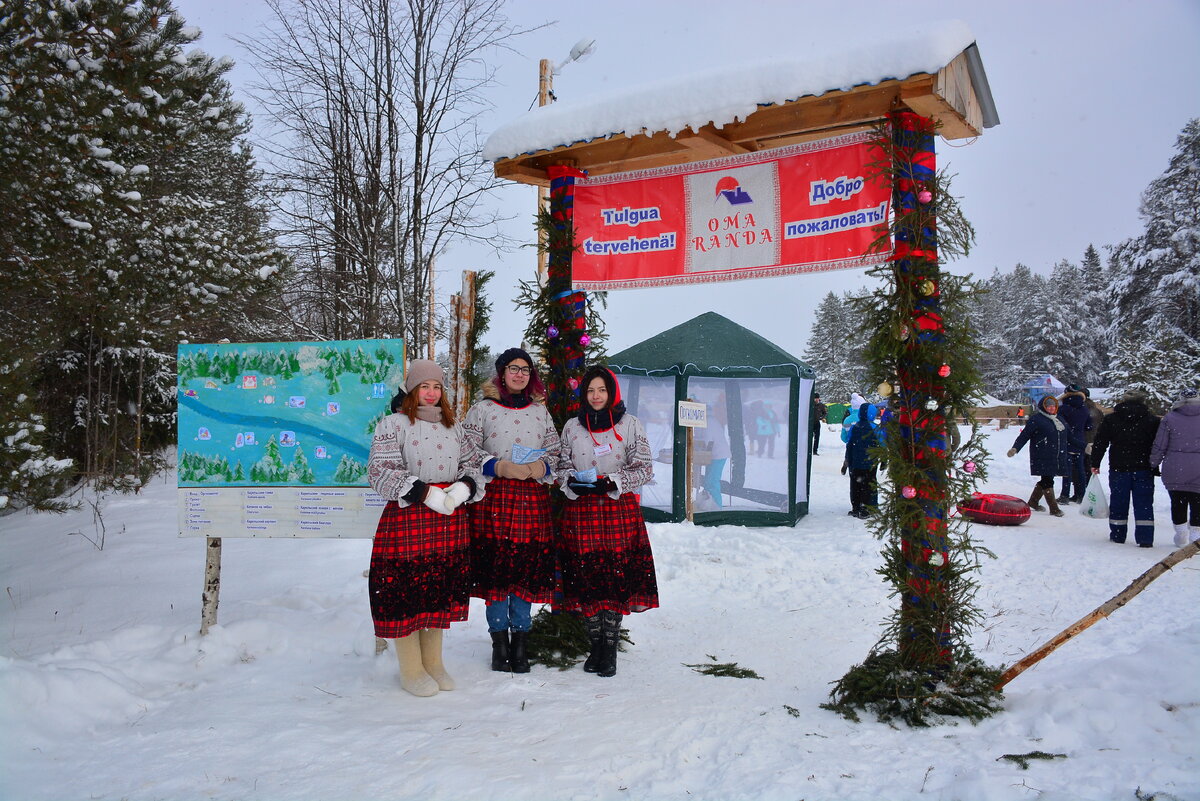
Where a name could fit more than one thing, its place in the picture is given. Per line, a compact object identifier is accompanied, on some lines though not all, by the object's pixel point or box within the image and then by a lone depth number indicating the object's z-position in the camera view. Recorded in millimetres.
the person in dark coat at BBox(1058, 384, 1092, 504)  11547
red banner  4566
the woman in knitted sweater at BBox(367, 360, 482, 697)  4070
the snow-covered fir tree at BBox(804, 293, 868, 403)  49250
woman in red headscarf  4543
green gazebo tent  10672
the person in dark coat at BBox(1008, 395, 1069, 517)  10688
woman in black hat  4508
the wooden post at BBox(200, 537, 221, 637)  4840
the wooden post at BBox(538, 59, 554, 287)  10344
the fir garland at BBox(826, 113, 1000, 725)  3949
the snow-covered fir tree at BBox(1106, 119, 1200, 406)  27172
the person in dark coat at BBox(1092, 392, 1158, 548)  8688
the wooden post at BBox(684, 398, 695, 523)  10497
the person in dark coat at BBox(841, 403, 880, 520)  11461
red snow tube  10188
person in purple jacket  8211
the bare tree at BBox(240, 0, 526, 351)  9672
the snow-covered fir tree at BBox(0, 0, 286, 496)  4766
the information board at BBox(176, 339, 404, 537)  4879
